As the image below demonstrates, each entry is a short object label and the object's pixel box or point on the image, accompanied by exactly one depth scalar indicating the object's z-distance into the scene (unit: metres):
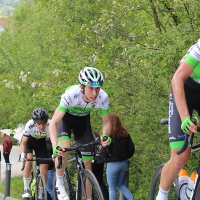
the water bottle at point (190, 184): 10.09
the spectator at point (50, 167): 18.89
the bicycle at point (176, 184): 9.19
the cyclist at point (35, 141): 17.19
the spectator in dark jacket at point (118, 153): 16.95
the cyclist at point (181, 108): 9.13
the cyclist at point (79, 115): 13.02
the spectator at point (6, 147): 57.19
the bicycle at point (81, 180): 12.61
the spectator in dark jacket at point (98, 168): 17.23
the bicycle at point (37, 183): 17.73
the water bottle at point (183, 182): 10.61
